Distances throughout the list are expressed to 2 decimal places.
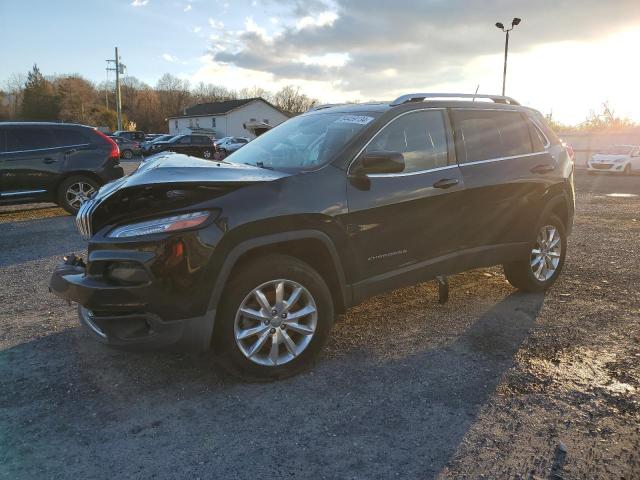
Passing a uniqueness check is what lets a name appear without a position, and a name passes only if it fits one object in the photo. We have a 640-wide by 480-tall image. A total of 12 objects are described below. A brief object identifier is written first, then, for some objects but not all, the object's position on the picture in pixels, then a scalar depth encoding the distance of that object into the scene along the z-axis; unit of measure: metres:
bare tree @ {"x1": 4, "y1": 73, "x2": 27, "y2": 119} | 75.09
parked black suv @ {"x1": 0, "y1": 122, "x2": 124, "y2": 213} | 9.04
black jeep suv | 2.89
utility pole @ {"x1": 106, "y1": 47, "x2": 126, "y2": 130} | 56.72
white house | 65.44
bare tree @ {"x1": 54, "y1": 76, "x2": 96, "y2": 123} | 69.69
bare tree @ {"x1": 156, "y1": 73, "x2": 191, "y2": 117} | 93.51
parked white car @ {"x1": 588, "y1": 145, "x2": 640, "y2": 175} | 23.03
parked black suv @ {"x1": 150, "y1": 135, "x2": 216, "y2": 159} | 31.89
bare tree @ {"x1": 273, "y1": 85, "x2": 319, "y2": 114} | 97.94
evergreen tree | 69.19
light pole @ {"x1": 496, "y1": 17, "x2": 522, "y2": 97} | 29.03
